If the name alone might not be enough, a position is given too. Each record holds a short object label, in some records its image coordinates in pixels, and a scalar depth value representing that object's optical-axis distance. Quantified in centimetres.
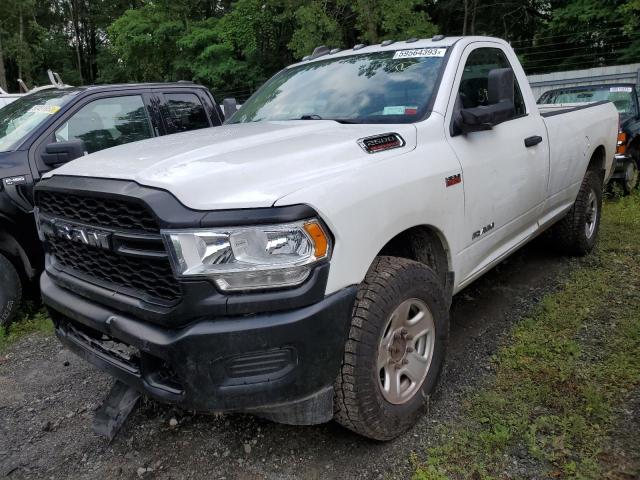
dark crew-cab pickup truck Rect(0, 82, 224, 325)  410
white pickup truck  198
